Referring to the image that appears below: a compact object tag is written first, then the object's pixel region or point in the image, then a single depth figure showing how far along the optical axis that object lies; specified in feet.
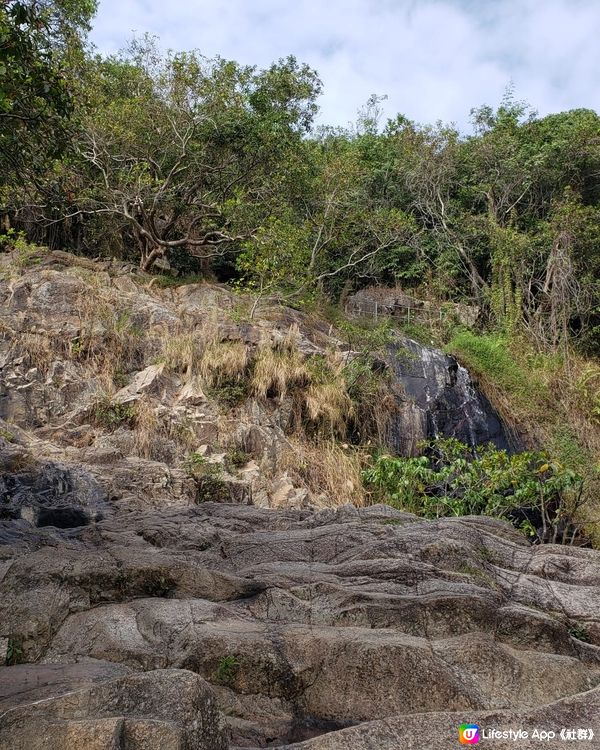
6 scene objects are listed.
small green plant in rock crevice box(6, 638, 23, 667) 12.98
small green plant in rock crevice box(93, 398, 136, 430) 32.55
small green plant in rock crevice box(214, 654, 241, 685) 12.55
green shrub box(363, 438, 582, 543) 29.96
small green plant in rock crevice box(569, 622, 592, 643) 15.56
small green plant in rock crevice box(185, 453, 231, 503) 28.84
